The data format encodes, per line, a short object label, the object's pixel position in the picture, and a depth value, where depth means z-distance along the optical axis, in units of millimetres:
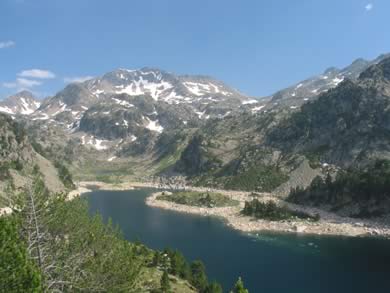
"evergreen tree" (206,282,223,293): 55844
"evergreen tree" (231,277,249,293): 32281
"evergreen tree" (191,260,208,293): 62319
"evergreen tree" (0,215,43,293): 24469
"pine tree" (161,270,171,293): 51447
